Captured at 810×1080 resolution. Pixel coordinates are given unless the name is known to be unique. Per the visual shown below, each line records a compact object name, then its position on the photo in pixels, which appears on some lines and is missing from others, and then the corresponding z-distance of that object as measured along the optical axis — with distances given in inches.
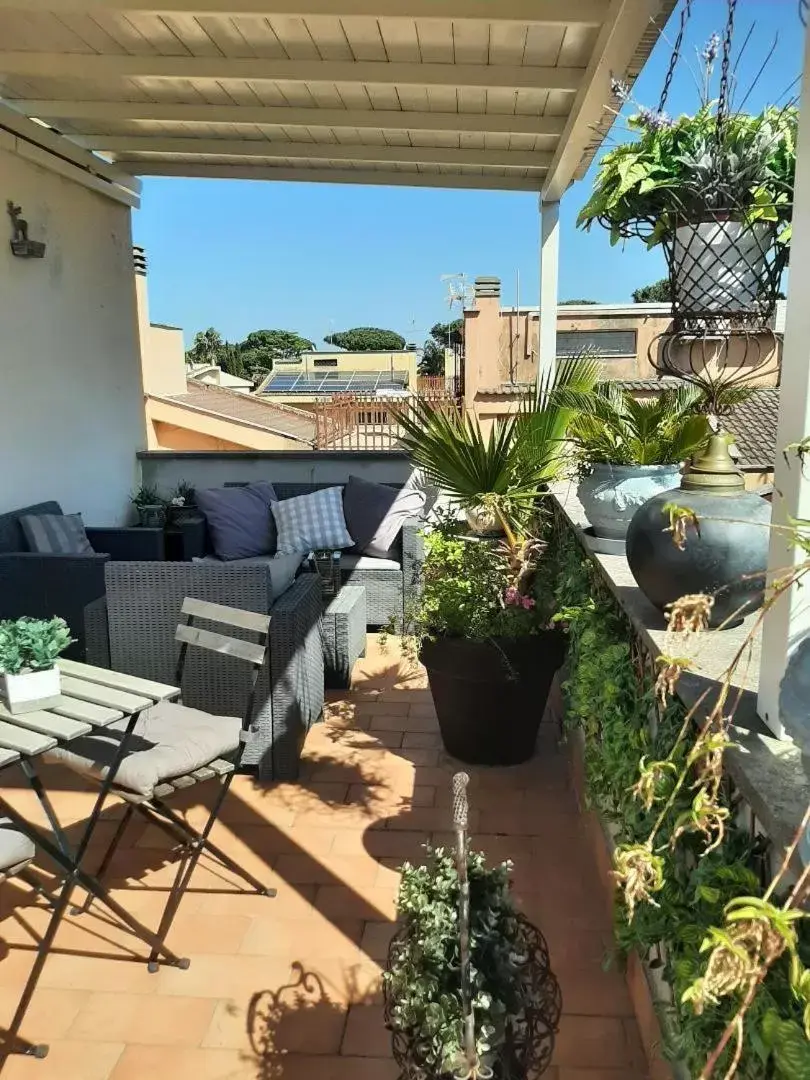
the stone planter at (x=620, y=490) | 88.0
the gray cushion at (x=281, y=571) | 123.0
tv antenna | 501.4
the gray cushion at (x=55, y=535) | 186.2
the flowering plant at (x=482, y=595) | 118.6
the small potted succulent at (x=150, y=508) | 245.8
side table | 151.7
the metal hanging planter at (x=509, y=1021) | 50.8
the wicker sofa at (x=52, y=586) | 164.9
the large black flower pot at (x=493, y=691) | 117.6
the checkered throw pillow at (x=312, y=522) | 200.8
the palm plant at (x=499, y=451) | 110.6
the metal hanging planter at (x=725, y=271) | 67.8
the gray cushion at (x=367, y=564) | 184.4
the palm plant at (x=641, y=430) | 86.0
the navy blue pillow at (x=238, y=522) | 210.2
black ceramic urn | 58.1
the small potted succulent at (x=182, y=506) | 240.7
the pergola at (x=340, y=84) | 128.6
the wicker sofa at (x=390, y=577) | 181.8
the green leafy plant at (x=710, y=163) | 65.5
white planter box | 80.9
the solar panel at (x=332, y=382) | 1077.8
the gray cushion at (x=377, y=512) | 195.2
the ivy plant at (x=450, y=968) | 53.1
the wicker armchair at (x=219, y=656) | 120.3
